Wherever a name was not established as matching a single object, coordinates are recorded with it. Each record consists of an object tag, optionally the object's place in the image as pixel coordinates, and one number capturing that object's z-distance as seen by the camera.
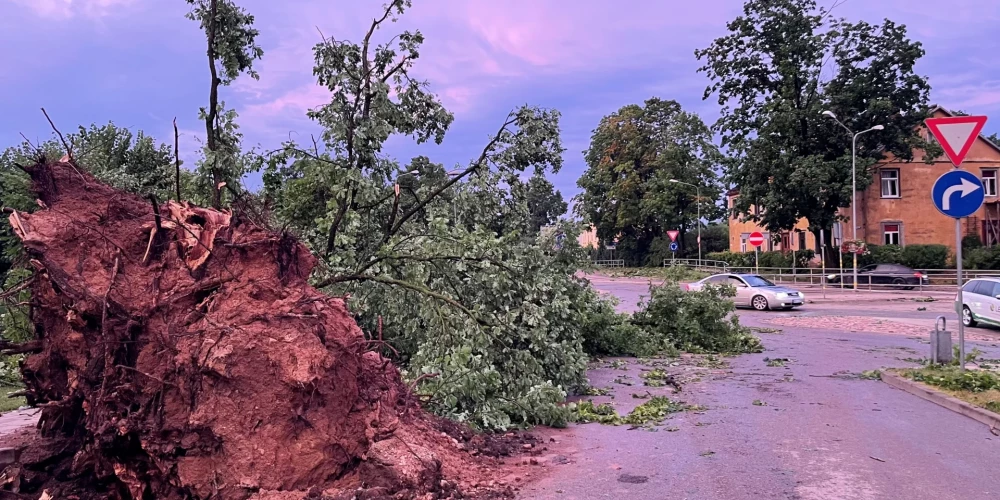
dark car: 34.88
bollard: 10.95
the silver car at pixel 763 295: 24.88
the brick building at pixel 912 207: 42.84
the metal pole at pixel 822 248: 39.94
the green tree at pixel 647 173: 56.41
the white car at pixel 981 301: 18.11
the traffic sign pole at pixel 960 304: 9.84
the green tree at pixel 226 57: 8.70
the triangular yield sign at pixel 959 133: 9.81
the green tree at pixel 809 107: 36.38
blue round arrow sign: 9.60
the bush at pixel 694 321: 15.00
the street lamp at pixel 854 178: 33.19
